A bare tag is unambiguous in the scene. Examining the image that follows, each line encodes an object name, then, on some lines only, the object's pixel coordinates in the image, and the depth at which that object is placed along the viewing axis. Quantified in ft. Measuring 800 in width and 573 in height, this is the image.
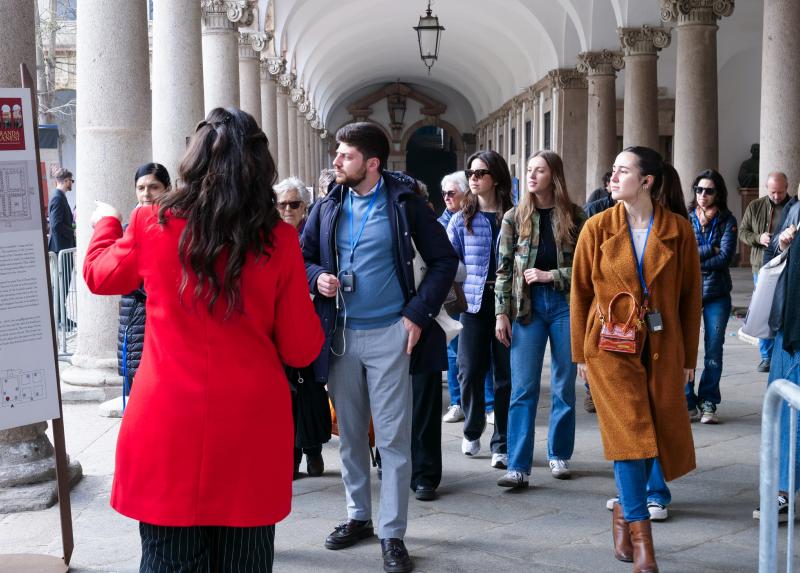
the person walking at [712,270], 22.33
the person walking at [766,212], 29.58
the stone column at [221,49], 42.57
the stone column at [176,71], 30.42
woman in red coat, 8.71
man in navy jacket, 13.70
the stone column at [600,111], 58.03
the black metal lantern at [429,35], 59.00
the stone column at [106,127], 23.71
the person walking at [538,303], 17.19
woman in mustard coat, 13.35
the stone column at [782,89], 34.45
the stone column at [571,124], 68.96
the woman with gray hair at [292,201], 17.88
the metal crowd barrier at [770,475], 9.47
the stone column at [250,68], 58.18
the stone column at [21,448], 15.70
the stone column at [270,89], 71.36
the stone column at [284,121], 75.93
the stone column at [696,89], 42.50
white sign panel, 12.95
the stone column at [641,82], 51.11
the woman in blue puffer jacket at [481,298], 18.98
